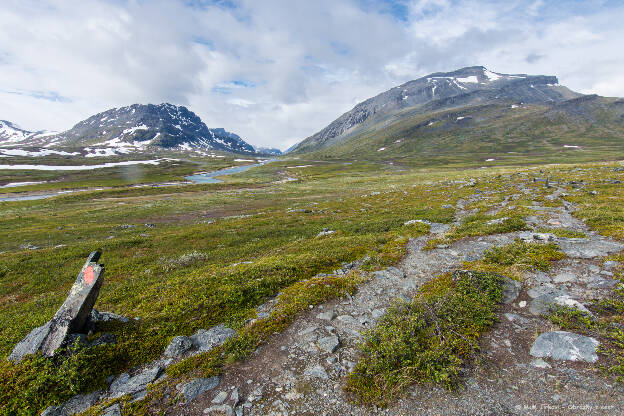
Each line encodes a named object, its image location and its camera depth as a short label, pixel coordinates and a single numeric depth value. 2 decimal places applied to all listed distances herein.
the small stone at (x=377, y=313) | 10.05
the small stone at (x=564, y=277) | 10.84
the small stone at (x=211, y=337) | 8.78
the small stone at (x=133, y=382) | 6.99
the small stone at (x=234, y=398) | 6.49
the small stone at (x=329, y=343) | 8.30
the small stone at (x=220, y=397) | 6.58
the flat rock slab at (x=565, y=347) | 6.84
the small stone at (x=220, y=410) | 6.28
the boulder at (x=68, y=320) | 7.70
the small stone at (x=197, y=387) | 6.79
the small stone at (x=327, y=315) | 10.00
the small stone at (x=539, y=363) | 6.84
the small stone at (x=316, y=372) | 7.30
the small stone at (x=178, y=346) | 8.46
